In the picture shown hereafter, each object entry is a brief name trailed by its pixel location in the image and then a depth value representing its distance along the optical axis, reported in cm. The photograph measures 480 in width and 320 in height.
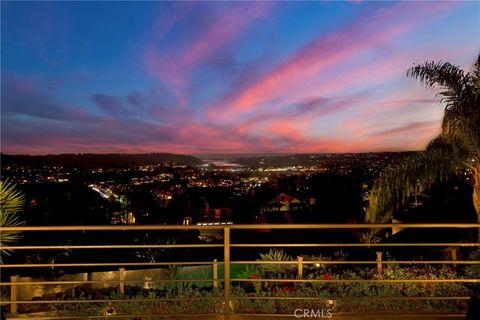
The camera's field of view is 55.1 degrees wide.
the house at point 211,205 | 3353
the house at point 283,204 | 3358
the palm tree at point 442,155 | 637
